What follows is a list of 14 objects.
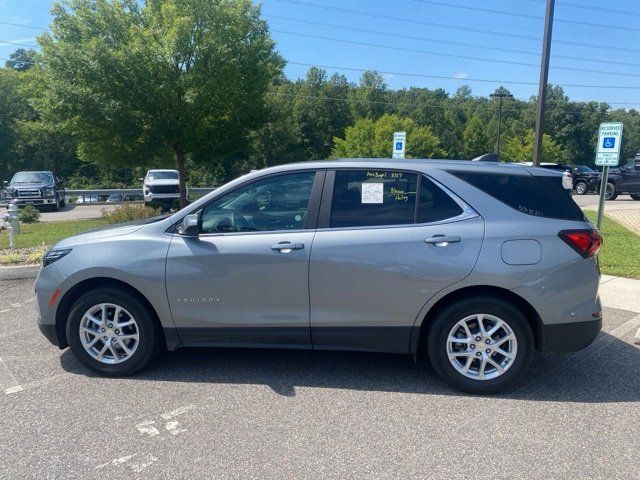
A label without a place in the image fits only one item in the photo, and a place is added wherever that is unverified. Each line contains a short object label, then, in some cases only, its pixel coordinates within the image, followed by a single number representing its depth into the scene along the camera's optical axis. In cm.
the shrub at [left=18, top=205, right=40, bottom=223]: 1659
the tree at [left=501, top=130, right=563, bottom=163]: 5988
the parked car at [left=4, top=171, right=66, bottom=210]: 2162
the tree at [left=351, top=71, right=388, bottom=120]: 7875
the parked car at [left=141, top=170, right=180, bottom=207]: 2205
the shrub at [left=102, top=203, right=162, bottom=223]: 1310
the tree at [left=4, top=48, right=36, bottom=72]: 7269
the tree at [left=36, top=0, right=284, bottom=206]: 1360
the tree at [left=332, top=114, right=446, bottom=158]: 5188
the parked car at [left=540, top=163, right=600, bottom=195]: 3048
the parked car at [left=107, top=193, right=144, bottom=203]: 3312
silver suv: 386
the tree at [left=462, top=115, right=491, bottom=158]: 7425
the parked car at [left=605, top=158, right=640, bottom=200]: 2412
